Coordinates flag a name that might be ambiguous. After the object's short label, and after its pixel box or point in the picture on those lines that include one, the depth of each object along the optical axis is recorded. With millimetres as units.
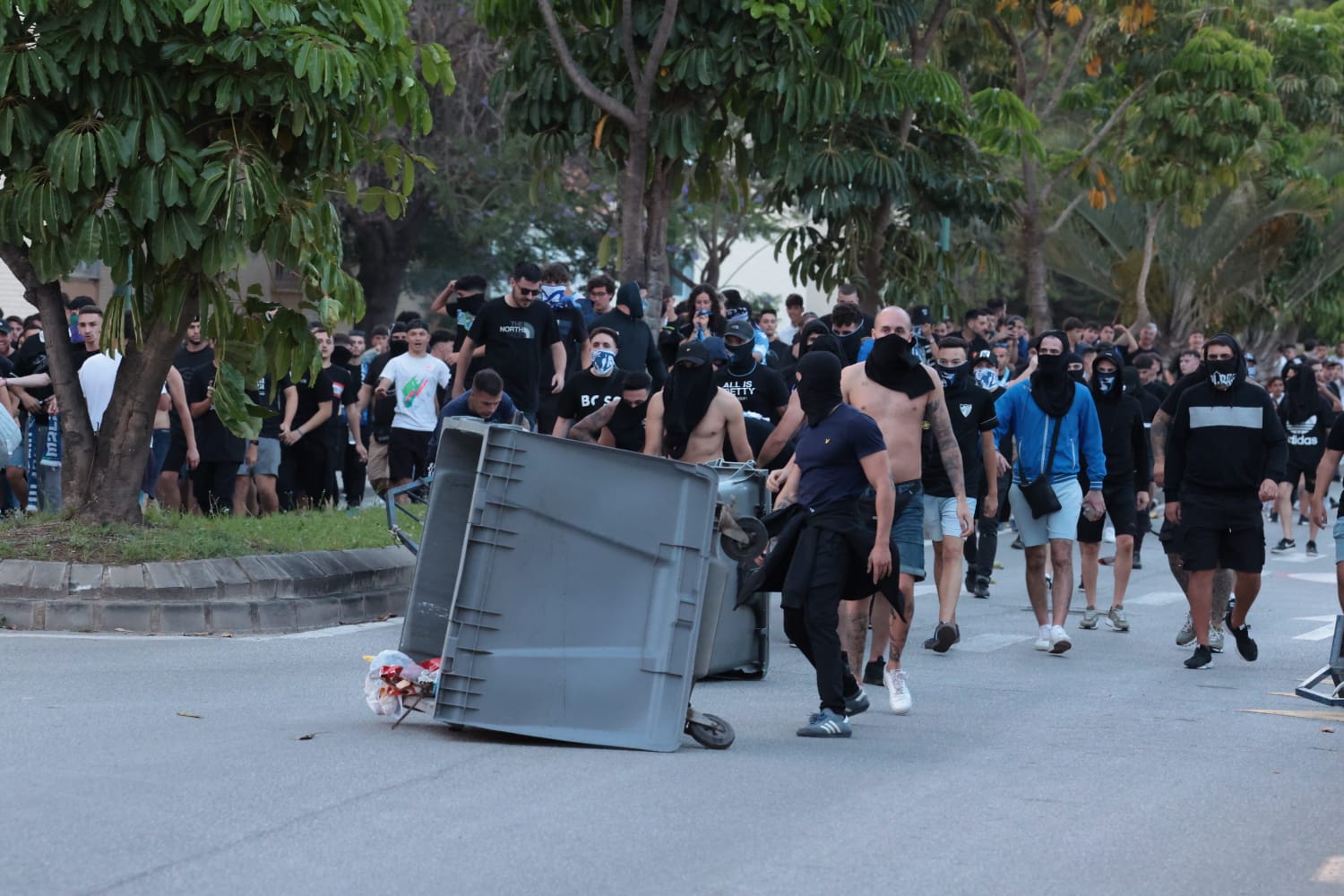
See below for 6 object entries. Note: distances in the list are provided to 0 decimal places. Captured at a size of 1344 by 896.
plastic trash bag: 15836
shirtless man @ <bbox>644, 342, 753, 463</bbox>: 21484
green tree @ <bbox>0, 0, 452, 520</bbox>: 21031
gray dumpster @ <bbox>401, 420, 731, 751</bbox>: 14750
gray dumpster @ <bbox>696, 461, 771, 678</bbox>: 19031
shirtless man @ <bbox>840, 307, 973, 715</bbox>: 19562
